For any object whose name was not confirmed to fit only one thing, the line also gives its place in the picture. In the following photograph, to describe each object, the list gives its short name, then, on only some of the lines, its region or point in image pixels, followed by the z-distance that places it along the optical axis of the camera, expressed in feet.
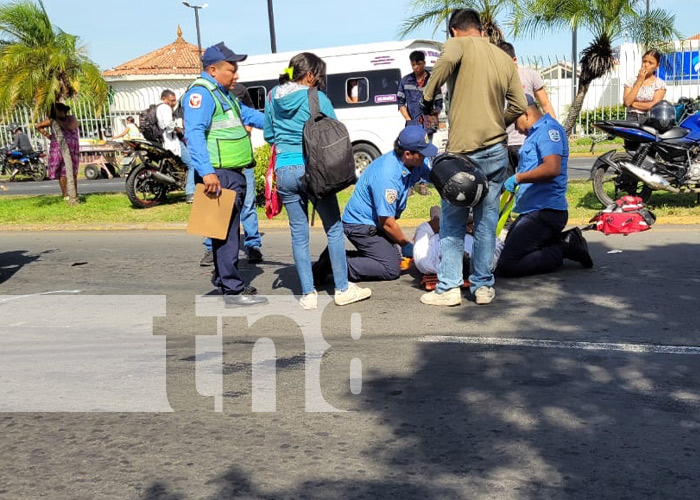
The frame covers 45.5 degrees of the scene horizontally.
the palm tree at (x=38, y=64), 41.19
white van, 53.83
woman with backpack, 19.34
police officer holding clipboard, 19.67
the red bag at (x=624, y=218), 28.89
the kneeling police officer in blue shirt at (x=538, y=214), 22.08
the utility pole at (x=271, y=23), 87.71
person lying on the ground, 21.90
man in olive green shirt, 18.79
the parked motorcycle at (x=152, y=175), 42.29
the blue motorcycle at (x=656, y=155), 30.96
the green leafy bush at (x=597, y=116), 91.45
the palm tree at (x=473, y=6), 67.10
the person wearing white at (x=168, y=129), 42.50
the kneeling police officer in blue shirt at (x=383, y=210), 21.26
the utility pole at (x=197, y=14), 125.68
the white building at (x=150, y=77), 90.38
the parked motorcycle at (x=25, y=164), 84.89
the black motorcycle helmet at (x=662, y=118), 31.37
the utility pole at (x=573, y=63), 88.28
